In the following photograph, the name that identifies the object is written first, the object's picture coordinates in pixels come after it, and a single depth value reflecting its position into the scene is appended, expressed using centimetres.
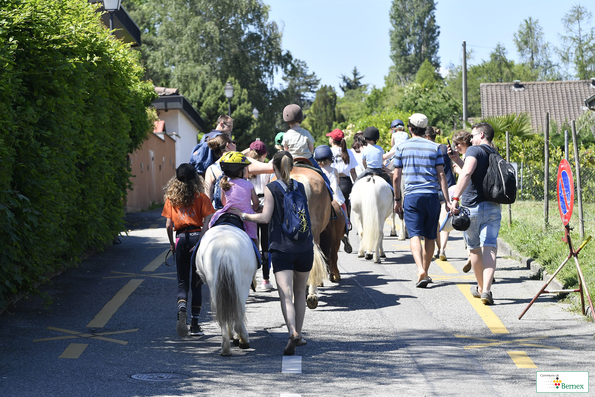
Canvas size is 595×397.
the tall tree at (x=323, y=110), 10019
